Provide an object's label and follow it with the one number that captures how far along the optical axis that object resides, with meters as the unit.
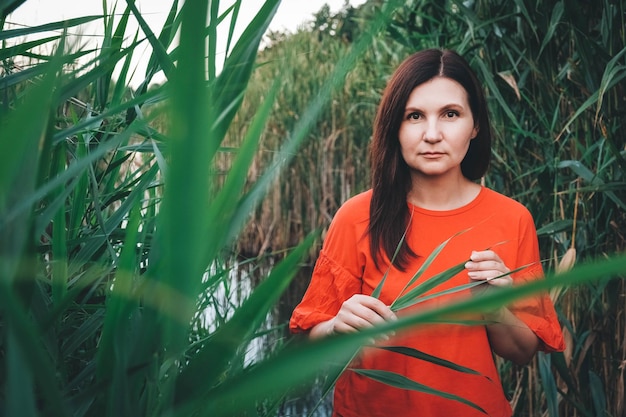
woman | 0.93
